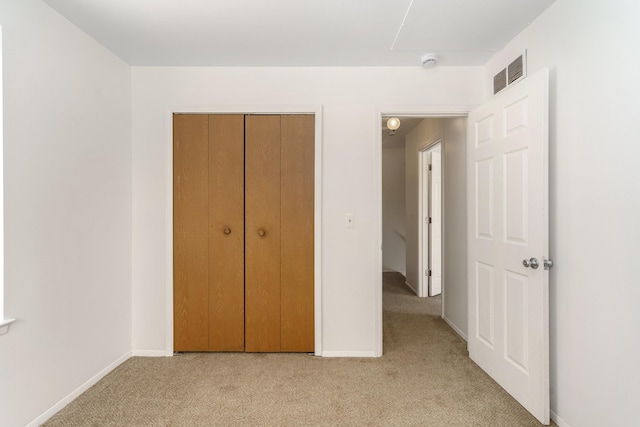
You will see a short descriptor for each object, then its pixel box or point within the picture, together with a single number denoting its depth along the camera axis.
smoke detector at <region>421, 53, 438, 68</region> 2.23
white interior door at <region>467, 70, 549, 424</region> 1.66
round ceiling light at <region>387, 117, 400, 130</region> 3.21
